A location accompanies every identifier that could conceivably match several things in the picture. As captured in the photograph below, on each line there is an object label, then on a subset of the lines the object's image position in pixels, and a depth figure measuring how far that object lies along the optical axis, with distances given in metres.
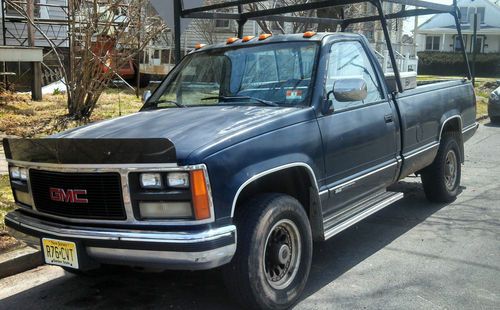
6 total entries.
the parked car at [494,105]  14.40
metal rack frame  5.45
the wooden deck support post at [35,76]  13.16
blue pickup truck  3.27
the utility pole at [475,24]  15.67
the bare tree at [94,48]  10.37
